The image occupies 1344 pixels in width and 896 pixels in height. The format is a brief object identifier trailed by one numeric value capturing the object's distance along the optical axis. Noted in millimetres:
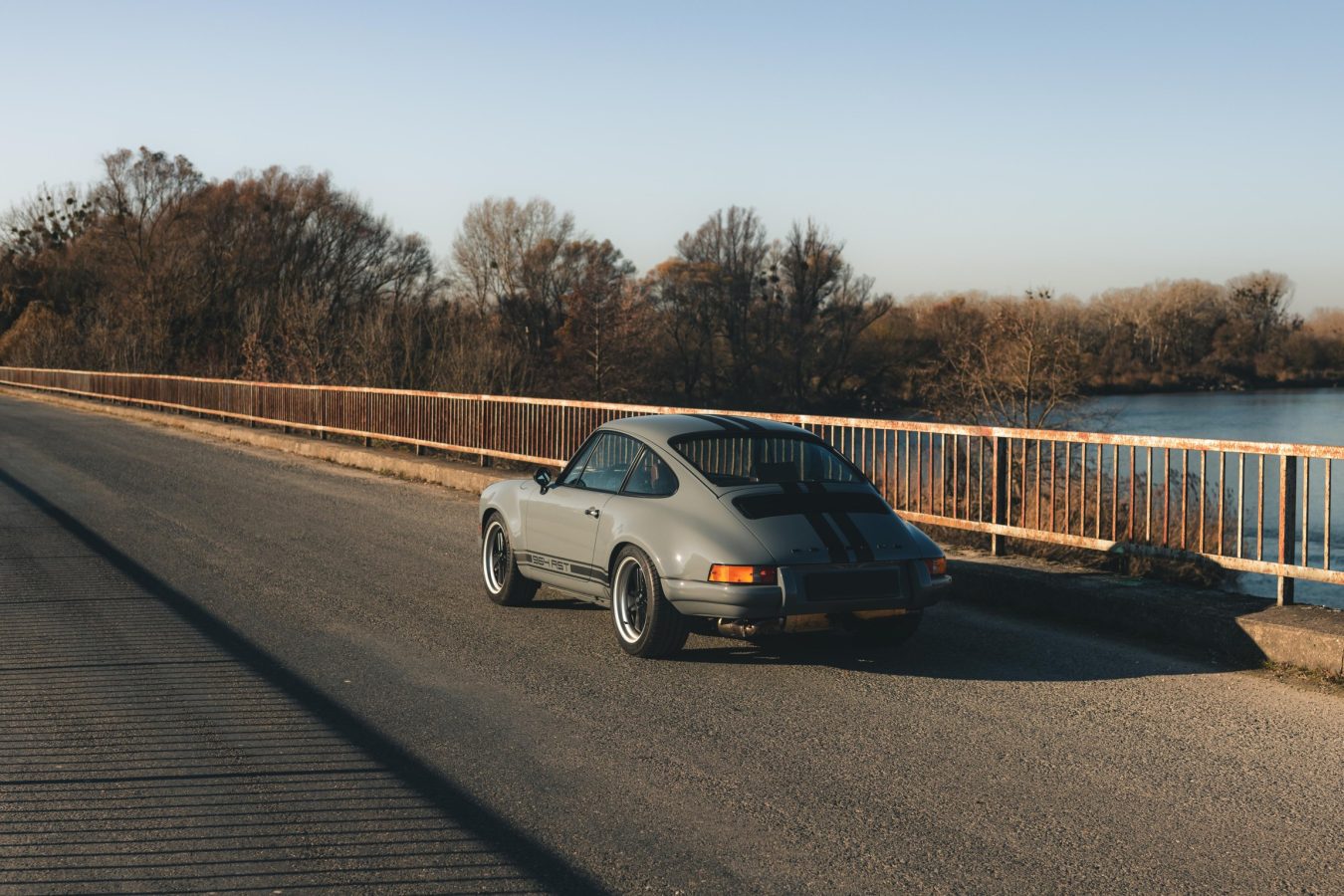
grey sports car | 6918
